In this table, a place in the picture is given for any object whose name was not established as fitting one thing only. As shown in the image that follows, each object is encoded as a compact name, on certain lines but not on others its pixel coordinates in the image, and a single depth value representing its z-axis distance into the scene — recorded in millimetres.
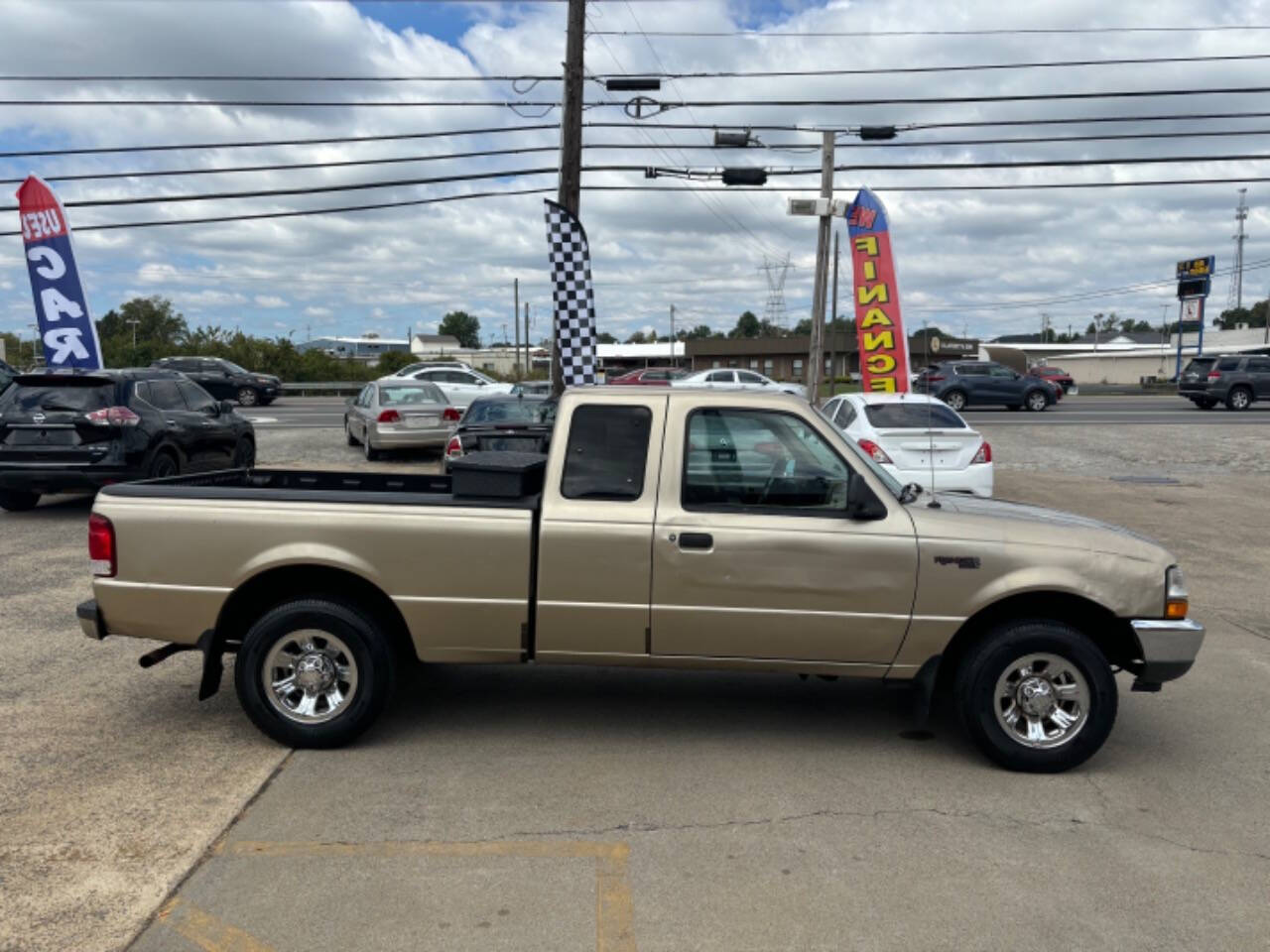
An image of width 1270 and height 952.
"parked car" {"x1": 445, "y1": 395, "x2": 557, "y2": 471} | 13047
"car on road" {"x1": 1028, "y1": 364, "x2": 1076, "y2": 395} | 47531
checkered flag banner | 14609
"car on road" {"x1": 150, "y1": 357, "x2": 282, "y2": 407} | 37312
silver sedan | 19297
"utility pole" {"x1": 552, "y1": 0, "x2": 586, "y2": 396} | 16859
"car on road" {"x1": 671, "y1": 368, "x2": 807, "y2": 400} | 35531
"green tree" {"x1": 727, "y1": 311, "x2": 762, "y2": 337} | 158875
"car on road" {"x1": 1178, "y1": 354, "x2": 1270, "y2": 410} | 33312
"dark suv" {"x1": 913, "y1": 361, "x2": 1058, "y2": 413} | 34594
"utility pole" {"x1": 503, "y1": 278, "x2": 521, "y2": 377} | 93500
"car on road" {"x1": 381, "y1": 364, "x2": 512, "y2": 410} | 27203
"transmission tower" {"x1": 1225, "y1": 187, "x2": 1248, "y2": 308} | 105812
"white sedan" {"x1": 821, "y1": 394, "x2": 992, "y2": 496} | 12422
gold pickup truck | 4934
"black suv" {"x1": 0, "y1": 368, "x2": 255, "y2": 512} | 11625
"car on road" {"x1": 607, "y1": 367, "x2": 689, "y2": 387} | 40538
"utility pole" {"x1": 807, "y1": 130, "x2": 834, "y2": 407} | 19984
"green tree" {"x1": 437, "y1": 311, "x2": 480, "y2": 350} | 178250
